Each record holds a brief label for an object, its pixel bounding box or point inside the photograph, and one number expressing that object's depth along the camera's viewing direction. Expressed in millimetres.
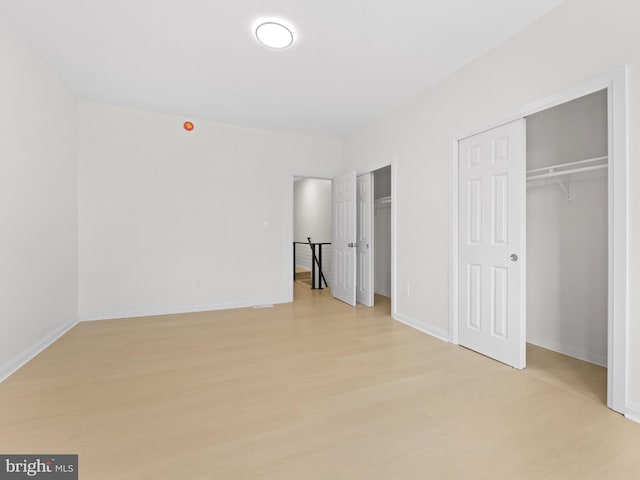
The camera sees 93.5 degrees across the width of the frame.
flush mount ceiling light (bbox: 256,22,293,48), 2283
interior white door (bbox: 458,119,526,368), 2340
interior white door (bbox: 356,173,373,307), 4414
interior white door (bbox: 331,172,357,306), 4559
